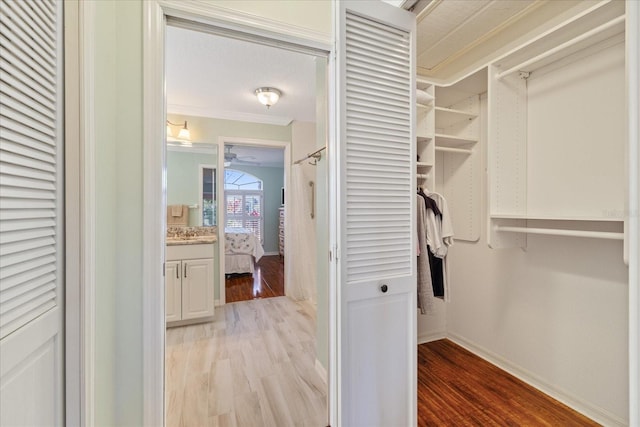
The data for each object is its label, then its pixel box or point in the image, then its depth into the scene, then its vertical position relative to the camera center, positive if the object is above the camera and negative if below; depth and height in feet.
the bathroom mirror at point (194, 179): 10.71 +1.41
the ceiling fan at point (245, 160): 18.68 +4.01
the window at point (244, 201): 20.72 +0.99
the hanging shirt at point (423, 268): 5.97 -1.24
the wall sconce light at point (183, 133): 10.64 +3.25
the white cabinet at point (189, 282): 9.20 -2.46
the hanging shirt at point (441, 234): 6.06 -0.48
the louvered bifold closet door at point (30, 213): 1.99 +0.00
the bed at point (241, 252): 14.40 -2.13
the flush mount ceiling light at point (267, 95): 8.95 +4.05
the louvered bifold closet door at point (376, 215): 3.95 -0.03
